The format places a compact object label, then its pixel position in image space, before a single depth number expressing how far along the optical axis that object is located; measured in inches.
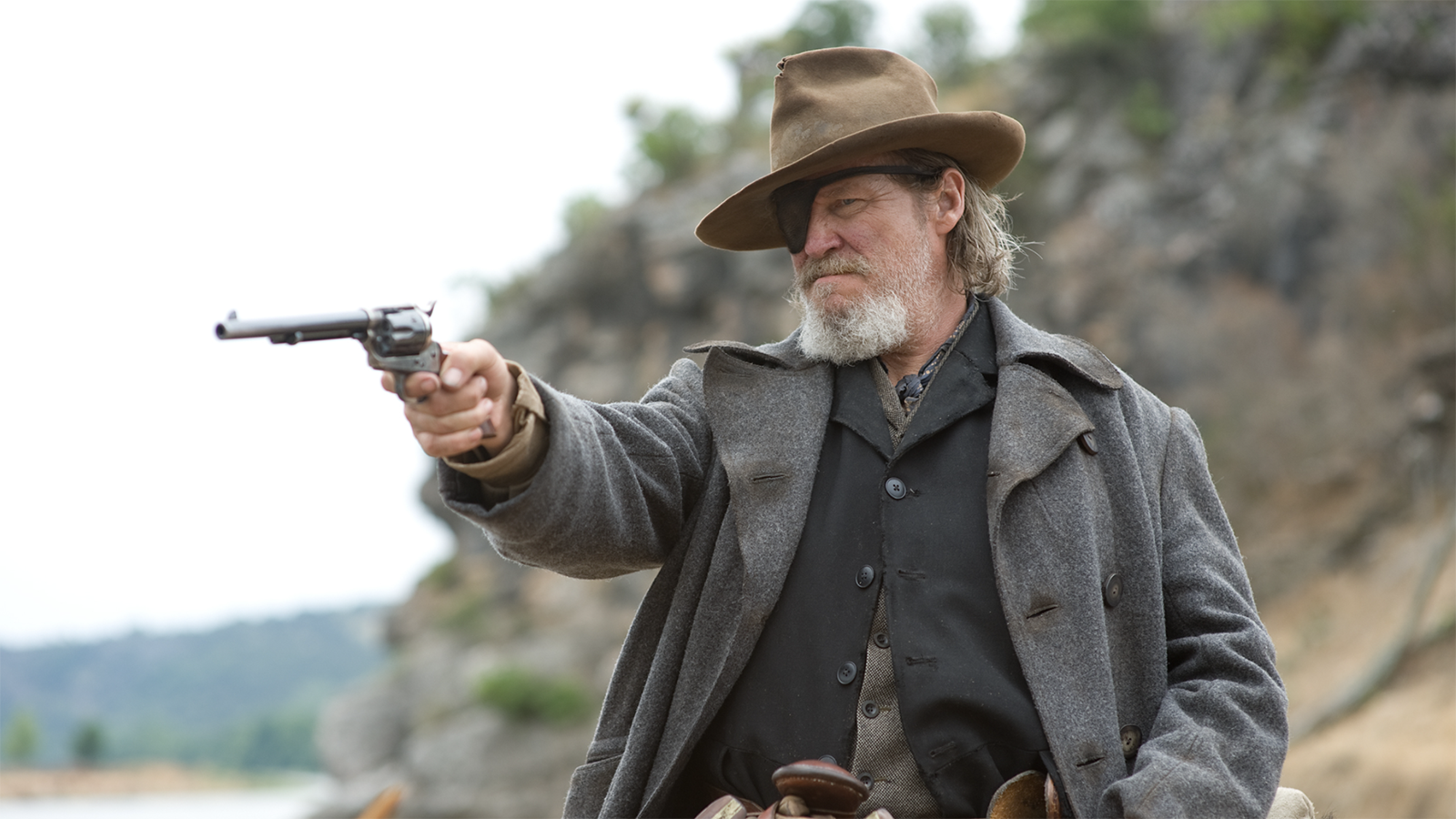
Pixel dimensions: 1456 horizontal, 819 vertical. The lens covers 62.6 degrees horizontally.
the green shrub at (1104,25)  1042.1
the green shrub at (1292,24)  874.1
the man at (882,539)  98.3
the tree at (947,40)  1294.3
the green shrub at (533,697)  893.8
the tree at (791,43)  1296.8
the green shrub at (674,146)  1282.0
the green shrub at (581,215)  1310.3
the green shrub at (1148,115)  982.4
